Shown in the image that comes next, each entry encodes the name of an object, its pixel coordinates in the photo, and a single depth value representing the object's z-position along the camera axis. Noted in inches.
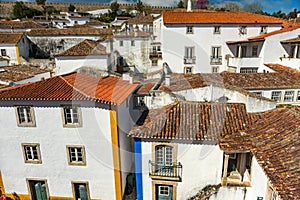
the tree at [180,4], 3618.1
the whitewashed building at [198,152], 543.3
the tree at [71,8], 3909.2
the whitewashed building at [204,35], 1470.2
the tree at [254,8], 2950.3
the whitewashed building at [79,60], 1194.6
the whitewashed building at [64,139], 601.6
